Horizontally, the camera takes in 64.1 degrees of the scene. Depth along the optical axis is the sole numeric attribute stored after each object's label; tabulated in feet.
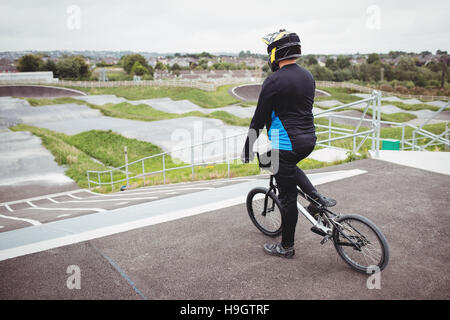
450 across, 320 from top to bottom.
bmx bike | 11.09
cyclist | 11.16
